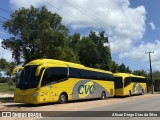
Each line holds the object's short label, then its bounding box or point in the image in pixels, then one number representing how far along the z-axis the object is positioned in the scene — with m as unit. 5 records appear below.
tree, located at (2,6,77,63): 15.74
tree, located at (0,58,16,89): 38.64
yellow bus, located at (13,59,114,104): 10.85
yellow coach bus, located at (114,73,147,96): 19.52
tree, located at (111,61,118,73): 29.12
